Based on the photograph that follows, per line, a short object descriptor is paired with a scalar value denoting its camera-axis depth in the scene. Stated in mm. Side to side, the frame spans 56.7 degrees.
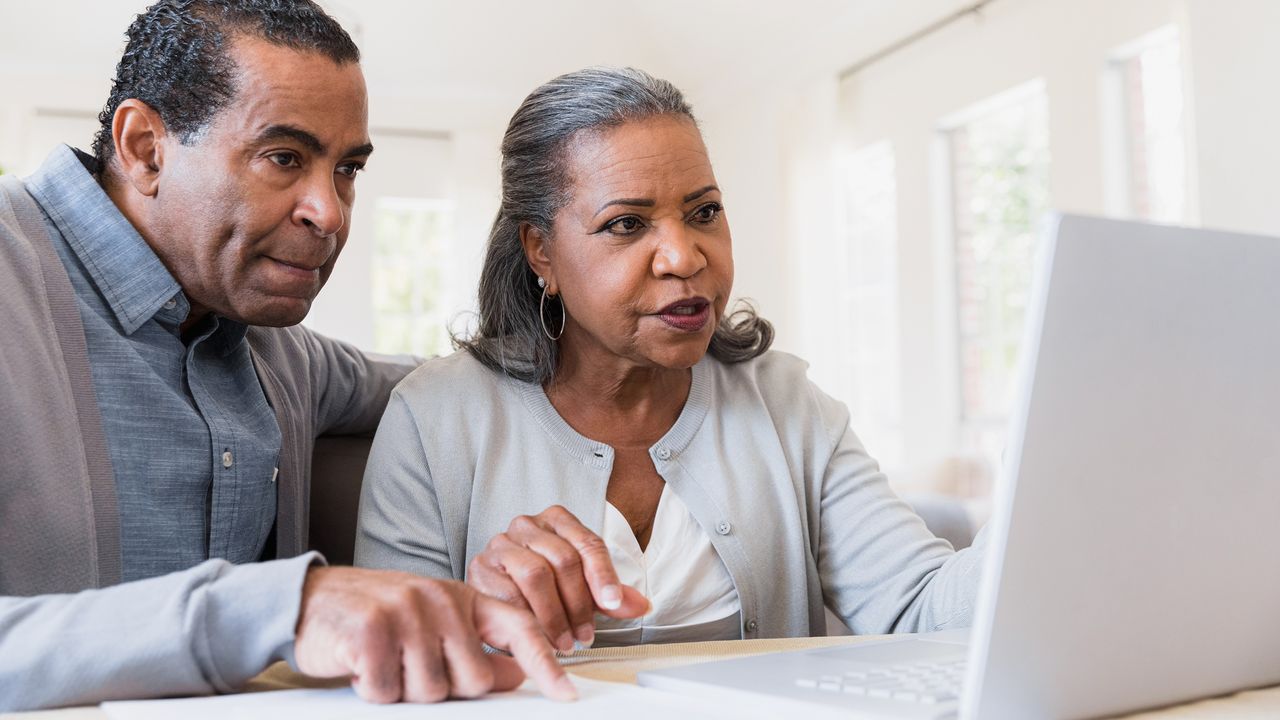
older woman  1488
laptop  650
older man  1226
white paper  774
